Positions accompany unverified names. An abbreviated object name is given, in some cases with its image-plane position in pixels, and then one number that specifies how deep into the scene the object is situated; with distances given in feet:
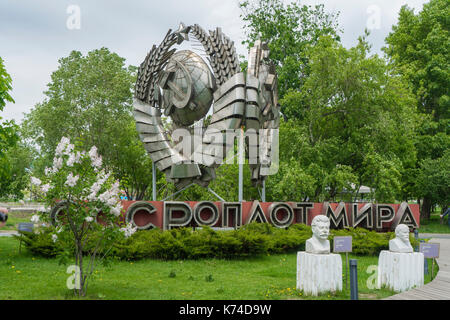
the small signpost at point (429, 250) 35.24
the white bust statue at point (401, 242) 33.78
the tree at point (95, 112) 110.22
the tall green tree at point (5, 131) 42.14
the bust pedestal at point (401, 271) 32.73
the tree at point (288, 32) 111.55
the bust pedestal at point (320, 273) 29.37
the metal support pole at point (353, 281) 26.55
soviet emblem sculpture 56.90
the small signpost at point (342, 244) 31.86
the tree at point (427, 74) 110.32
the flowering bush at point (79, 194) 27.14
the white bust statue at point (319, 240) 30.19
